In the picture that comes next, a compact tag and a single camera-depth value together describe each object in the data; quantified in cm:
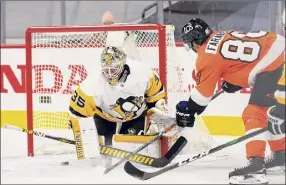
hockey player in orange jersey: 2571
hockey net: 2802
